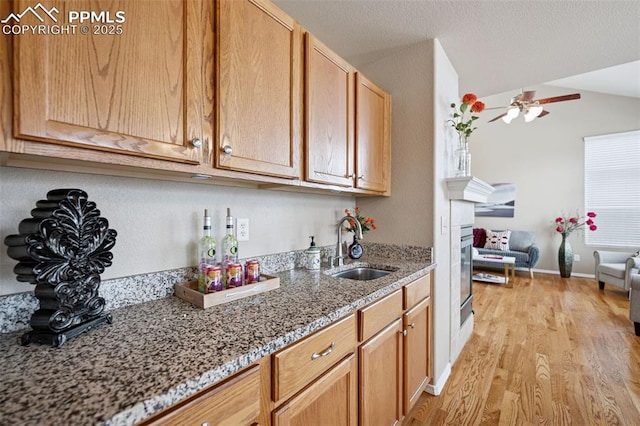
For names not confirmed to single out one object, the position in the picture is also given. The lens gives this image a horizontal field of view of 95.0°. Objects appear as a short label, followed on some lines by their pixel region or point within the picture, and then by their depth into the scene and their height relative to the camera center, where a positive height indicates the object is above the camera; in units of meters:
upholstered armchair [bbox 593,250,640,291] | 3.82 -0.80
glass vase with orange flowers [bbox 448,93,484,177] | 2.14 +0.59
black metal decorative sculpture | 0.75 -0.14
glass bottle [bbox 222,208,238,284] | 1.31 -0.16
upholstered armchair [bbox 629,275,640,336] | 2.84 -0.91
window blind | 4.92 +0.41
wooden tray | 1.05 -0.32
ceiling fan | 3.29 +1.22
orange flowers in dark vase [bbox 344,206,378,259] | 1.97 -0.13
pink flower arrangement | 5.19 -0.23
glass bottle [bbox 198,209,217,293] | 1.23 -0.16
